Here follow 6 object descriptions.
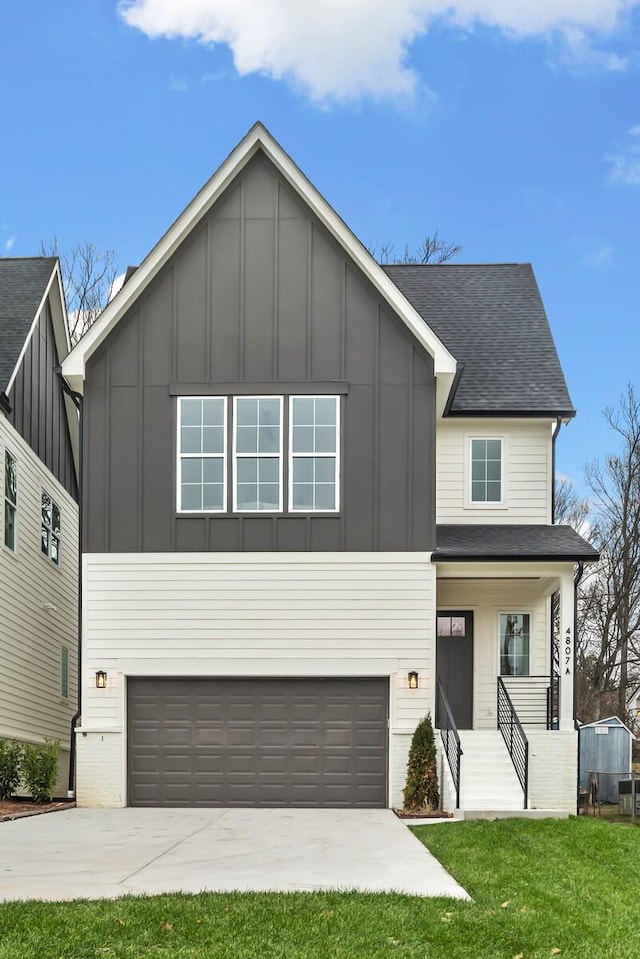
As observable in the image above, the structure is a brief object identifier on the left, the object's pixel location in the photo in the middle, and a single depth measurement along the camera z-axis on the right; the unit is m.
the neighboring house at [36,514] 18.45
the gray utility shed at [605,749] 26.14
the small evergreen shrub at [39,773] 16.02
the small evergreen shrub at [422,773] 15.59
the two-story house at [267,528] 16.45
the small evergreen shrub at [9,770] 15.95
